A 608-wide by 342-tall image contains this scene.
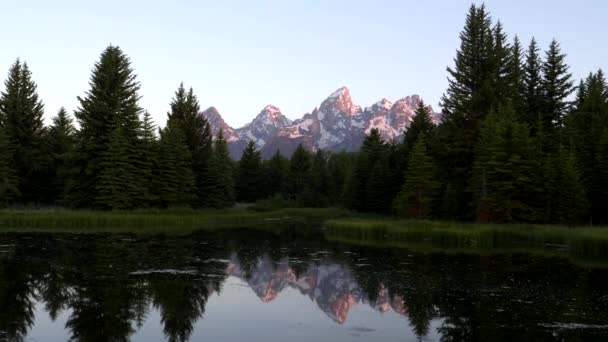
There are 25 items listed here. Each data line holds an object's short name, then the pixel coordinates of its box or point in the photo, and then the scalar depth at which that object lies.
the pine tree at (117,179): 45.12
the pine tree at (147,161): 47.47
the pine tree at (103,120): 47.34
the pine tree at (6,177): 46.25
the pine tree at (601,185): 40.84
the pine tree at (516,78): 49.65
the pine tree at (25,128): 52.81
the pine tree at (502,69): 48.31
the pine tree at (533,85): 53.12
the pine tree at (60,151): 49.22
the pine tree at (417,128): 59.09
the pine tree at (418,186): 43.88
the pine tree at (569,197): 38.41
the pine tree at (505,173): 37.75
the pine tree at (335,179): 88.75
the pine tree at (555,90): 53.41
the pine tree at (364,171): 62.44
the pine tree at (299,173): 87.75
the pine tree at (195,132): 58.19
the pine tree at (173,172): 50.44
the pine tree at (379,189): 57.62
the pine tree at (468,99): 47.38
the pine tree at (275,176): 89.94
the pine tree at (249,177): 83.31
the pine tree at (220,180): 58.28
